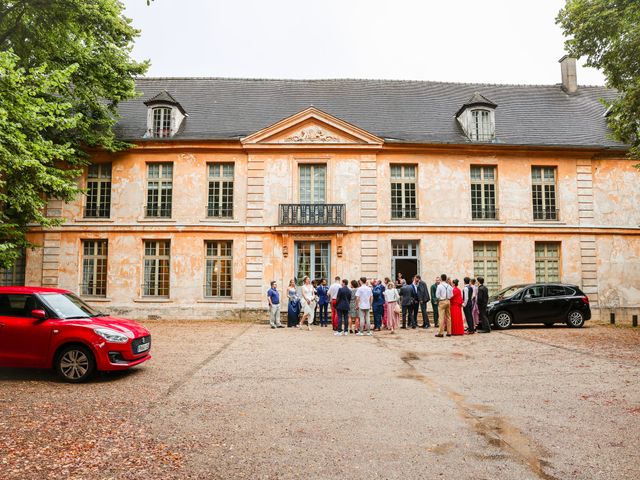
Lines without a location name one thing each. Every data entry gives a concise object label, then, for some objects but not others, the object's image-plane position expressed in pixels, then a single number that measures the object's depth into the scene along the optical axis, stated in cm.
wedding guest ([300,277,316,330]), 1542
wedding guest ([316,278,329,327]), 1614
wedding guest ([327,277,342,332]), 1452
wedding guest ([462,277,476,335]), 1408
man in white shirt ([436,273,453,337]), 1329
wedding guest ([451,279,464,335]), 1360
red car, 720
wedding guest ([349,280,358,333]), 1395
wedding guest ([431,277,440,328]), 1595
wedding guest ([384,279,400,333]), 1444
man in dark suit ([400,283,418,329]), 1513
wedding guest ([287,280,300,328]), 1557
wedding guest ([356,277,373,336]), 1351
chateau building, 1842
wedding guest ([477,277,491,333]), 1402
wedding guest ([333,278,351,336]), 1359
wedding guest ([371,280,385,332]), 1495
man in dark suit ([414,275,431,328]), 1512
